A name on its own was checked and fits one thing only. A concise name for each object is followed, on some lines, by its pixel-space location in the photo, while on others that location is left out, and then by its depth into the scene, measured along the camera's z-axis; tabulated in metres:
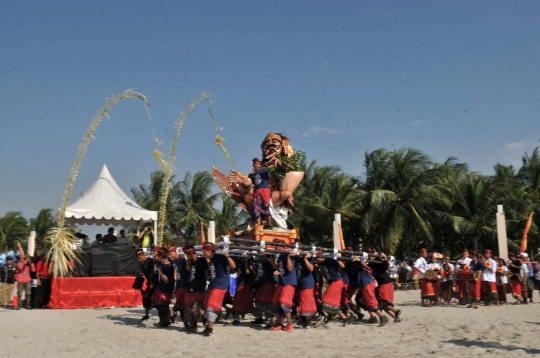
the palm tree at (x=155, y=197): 33.75
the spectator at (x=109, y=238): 17.94
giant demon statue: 14.66
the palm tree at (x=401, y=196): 28.56
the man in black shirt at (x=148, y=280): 11.97
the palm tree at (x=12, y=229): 45.53
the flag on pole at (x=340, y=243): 19.48
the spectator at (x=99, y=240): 17.98
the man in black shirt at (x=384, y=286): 11.52
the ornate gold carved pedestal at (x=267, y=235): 13.80
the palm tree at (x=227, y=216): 34.91
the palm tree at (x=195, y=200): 34.50
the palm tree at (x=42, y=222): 46.00
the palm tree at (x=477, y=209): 28.31
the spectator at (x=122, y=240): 17.40
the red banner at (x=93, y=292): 15.59
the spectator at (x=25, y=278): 15.97
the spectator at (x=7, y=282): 17.08
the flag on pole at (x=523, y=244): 20.59
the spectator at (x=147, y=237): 17.56
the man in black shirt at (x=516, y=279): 17.11
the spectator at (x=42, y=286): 15.74
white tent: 17.53
